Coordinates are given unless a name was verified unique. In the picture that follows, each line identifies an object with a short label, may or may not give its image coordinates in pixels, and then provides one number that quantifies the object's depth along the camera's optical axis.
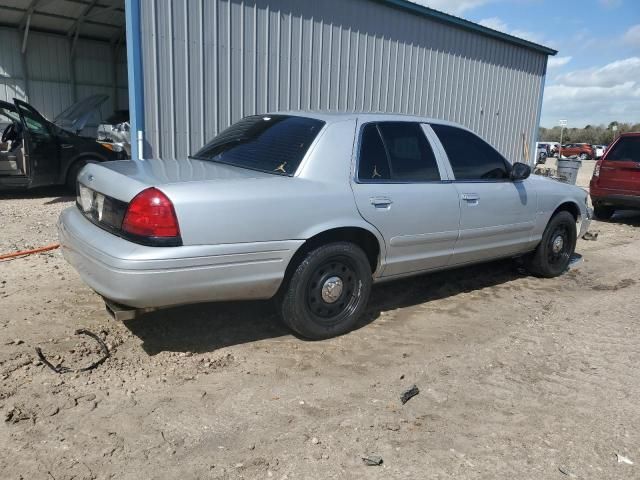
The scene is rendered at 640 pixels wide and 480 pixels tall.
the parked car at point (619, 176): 9.68
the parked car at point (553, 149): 40.77
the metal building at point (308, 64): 7.02
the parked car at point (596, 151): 42.25
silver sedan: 3.14
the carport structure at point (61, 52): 14.16
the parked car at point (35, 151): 8.39
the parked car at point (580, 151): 42.16
